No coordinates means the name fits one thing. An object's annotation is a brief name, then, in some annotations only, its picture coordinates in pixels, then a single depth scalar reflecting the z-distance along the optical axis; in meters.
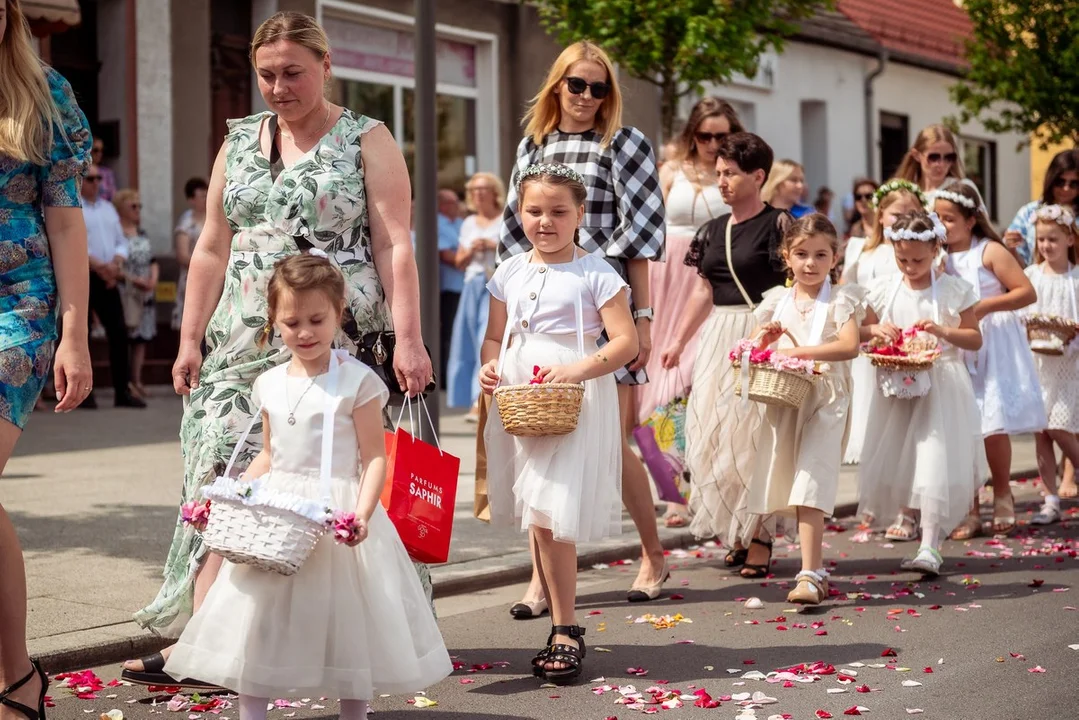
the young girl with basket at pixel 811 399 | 10.88
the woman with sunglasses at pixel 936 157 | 15.07
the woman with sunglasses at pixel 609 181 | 10.59
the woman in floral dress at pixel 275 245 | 8.02
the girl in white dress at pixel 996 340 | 13.81
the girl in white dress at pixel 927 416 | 11.93
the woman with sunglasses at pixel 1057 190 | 16.22
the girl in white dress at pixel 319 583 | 6.75
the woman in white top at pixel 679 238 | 13.70
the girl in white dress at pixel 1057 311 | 15.06
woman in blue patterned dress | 7.07
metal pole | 13.35
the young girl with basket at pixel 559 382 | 8.63
